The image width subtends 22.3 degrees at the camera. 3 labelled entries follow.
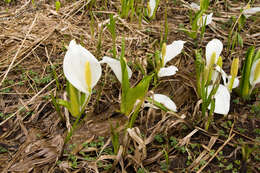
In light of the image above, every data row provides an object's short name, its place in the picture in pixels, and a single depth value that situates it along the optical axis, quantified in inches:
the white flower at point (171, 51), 54.4
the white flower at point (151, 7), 64.4
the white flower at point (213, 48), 54.3
